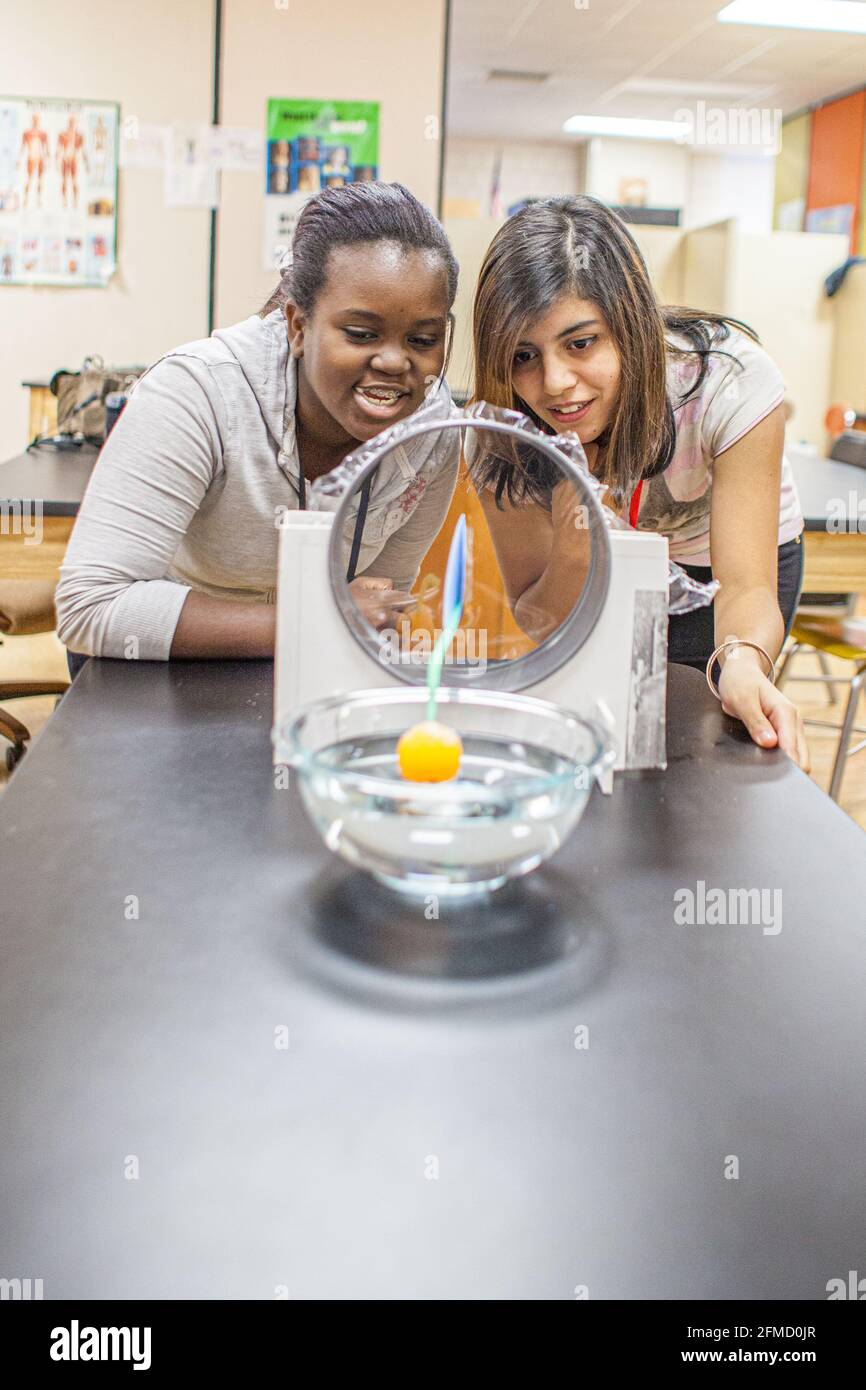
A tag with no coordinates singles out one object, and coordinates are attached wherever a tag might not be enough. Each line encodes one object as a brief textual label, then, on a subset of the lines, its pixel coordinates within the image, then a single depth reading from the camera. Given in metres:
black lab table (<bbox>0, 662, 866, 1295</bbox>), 0.45
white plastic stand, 0.88
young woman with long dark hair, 1.20
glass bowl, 0.66
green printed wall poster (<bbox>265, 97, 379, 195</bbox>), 4.24
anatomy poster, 4.32
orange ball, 0.72
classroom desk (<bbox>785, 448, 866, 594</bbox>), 2.30
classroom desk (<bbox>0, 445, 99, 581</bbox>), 2.08
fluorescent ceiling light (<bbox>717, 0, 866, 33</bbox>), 5.51
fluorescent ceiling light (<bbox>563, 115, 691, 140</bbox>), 8.43
